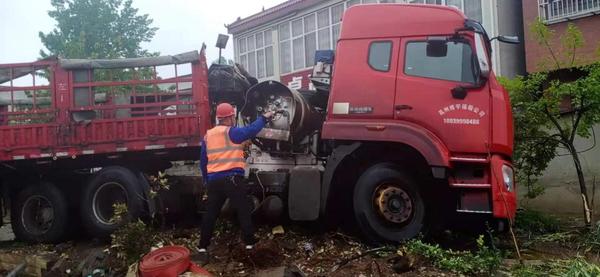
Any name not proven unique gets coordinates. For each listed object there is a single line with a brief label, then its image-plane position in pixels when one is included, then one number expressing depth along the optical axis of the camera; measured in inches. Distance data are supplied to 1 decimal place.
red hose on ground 195.3
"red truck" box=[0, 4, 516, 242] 235.8
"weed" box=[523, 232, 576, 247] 274.5
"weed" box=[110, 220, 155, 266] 243.0
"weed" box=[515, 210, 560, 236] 308.2
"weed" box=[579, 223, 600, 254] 256.0
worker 233.9
